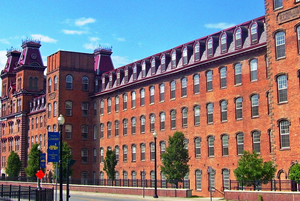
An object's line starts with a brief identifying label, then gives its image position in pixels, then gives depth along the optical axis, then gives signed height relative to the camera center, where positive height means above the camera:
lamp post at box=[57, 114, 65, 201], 27.68 +2.39
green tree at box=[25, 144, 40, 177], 77.00 +0.08
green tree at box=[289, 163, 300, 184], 33.96 -0.78
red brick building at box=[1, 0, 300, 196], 39.50 +6.97
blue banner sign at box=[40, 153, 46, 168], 45.37 +0.32
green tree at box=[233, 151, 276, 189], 37.50 -0.68
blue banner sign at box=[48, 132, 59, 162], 29.17 +0.93
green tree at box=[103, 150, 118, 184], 61.97 -0.12
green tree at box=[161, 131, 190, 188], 48.47 +0.26
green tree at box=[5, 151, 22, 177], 87.69 -0.24
